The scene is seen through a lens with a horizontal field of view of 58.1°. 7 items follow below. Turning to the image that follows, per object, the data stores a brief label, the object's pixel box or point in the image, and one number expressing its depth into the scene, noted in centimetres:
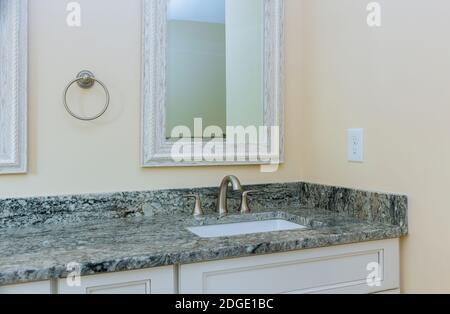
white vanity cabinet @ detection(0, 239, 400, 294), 93
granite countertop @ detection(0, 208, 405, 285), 90
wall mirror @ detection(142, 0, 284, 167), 144
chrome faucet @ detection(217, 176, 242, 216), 148
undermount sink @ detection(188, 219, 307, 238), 138
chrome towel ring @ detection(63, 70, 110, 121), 133
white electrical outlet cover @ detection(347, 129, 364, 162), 140
